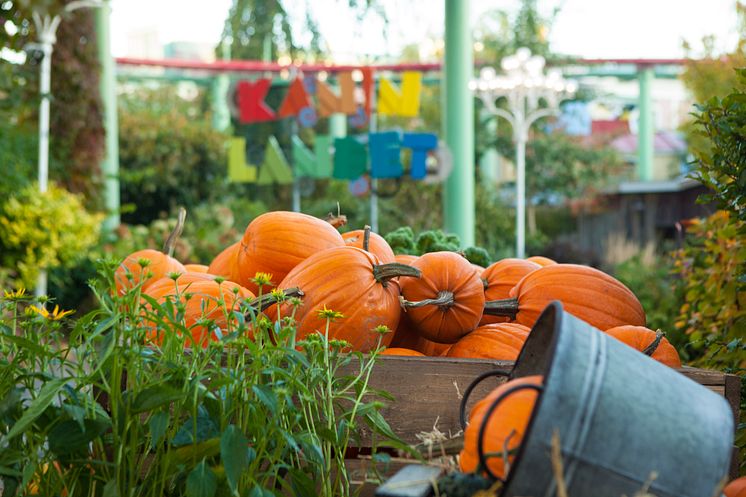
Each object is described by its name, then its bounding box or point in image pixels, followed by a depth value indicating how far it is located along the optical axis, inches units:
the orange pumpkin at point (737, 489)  69.6
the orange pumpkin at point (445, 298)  82.9
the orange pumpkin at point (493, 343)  79.2
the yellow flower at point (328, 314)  64.0
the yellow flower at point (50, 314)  63.8
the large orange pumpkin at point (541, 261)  105.2
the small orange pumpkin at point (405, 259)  96.4
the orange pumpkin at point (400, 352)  79.1
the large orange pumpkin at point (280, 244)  94.6
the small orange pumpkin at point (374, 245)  92.3
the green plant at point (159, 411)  55.6
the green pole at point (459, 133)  357.4
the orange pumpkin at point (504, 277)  96.4
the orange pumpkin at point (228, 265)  99.7
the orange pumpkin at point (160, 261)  101.5
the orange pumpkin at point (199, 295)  82.0
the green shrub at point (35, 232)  344.2
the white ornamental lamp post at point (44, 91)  362.0
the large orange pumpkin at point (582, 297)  84.8
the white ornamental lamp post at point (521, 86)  658.8
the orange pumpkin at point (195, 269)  109.0
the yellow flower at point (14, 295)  63.9
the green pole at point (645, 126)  1117.7
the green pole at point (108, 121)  464.1
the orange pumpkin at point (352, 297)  81.0
